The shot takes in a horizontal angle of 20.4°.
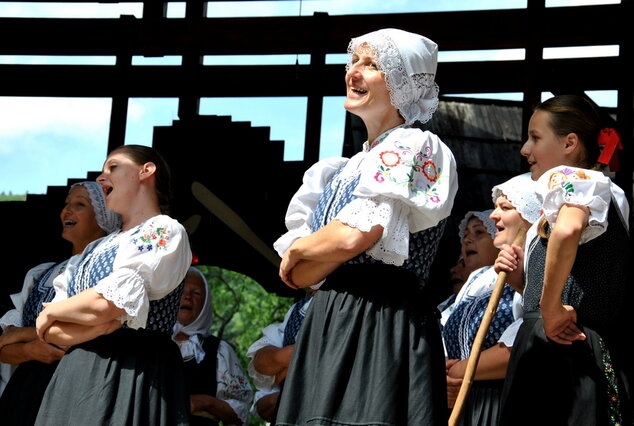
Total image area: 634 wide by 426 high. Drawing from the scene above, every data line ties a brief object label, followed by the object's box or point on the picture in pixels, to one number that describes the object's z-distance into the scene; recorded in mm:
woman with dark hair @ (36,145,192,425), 6093
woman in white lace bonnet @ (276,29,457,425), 4919
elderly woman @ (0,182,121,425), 7833
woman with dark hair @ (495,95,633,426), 5246
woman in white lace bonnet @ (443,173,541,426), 6242
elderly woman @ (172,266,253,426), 9144
